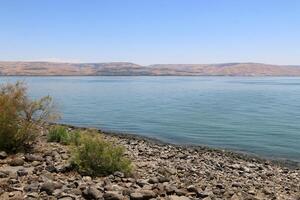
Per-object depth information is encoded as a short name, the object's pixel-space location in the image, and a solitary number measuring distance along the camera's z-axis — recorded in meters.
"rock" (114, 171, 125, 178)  11.96
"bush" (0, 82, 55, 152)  14.39
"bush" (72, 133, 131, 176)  12.26
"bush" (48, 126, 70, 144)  17.25
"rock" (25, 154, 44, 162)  13.41
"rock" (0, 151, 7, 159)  13.44
